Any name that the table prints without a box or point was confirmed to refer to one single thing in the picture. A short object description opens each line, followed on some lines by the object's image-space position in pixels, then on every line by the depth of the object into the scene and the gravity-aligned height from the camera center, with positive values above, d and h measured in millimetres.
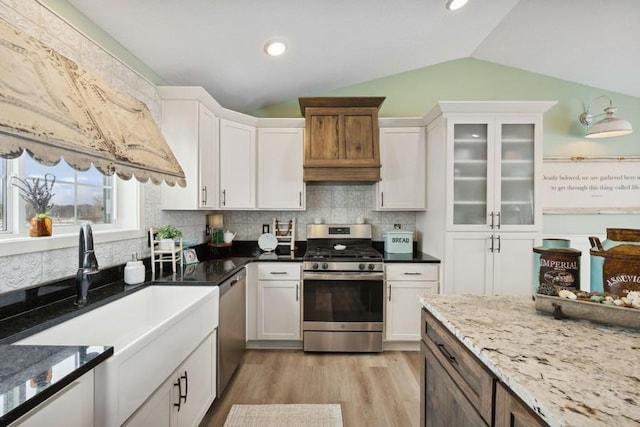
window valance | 999 +391
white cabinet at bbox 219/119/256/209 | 2938 +465
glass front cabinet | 2760 +378
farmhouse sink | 1009 -594
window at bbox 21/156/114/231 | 1580 +95
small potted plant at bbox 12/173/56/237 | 1474 +44
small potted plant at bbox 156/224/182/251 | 2266 -203
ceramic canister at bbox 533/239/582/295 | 1135 -208
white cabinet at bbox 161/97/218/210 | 2504 +560
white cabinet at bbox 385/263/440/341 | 2887 -839
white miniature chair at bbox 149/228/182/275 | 2221 -332
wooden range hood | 2914 +718
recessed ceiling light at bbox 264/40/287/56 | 2398 +1346
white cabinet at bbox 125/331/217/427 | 1258 -923
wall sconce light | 2988 +876
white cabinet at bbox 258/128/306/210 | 3205 +434
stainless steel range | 2840 -893
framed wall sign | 3411 +319
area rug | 1938 -1380
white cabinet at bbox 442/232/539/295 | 2762 -462
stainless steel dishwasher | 2096 -910
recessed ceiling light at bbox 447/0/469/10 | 2262 +1606
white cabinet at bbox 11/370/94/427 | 741 -544
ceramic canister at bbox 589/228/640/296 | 1020 -169
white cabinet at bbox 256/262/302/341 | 2916 -870
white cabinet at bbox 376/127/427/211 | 3195 +512
